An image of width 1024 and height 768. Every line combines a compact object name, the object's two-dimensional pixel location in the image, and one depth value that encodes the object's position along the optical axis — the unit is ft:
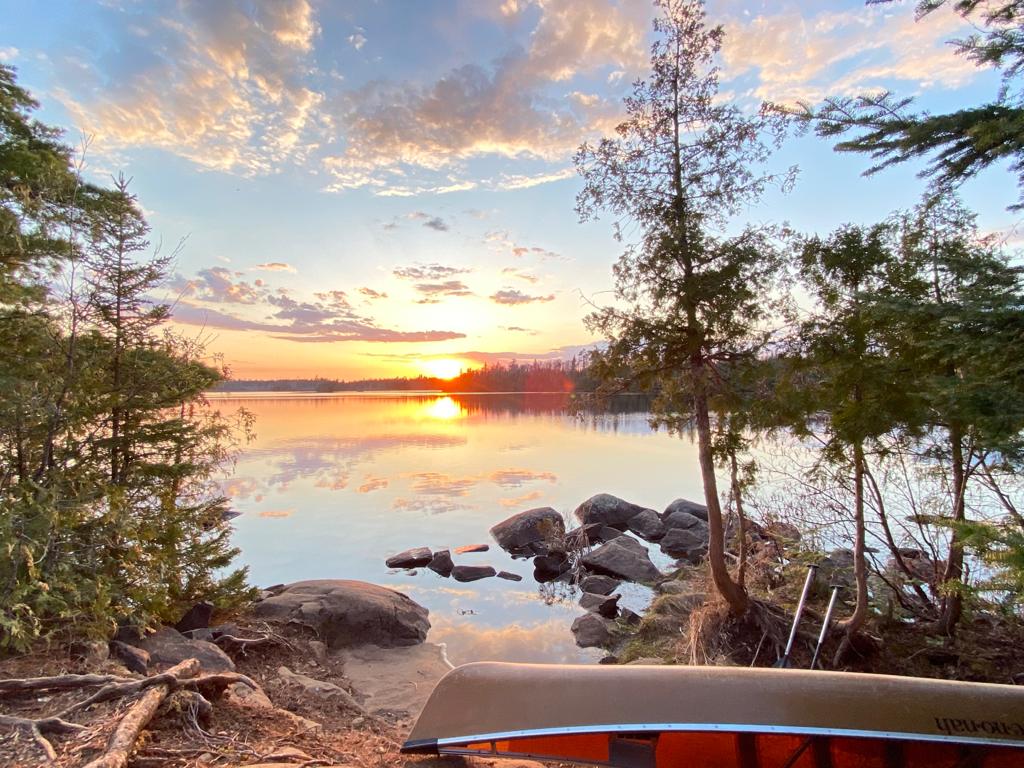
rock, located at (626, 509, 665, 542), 59.67
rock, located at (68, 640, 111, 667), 15.25
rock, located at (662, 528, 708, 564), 52.21
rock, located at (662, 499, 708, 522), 63.72
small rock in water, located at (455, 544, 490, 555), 52.39
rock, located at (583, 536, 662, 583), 44.80
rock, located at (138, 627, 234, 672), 18.37
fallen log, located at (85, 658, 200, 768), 9.52
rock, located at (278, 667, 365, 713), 19.98
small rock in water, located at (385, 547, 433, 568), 48.80
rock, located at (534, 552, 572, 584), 46.75
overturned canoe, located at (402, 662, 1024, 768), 11.41
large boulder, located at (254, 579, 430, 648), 29.14
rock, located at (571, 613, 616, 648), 32.60
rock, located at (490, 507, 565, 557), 53.01
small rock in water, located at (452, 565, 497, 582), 45.85
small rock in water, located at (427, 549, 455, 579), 47.42
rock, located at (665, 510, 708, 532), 59.06
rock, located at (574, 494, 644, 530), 61.52
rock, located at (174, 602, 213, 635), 23.60
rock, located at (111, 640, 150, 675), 16.56
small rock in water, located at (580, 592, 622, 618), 37.45
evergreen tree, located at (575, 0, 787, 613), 23.66
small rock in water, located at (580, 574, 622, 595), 41.75
